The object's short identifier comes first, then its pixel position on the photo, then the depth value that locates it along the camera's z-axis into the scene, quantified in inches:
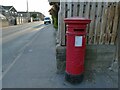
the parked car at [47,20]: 2010.8
